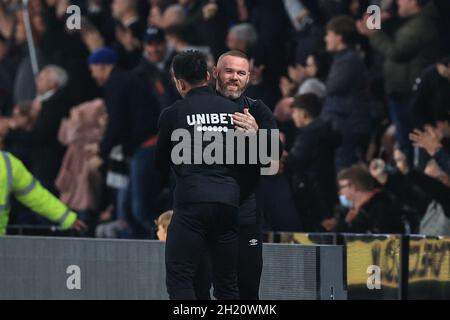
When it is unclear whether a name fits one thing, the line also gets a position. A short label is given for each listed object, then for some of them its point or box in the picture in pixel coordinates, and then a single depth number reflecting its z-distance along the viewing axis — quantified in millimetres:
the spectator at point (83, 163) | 18125
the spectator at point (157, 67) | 17266
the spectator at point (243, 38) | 16219
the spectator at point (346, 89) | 15242
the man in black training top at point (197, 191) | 9258
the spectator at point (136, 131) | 17109
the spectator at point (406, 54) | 14992
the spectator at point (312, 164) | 15320
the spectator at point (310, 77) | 15945
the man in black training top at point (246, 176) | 9617
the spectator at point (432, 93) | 14625
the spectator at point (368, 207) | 14469
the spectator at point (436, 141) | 14258
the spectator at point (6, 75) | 20156
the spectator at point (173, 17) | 17469
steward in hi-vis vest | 12914
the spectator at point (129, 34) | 18375
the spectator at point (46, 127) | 18469
